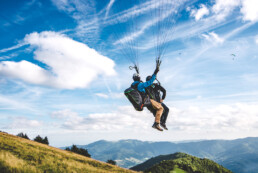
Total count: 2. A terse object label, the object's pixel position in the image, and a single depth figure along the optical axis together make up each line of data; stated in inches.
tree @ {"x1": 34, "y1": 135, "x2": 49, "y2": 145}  2845.7
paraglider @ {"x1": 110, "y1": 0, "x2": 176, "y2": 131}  316.2
